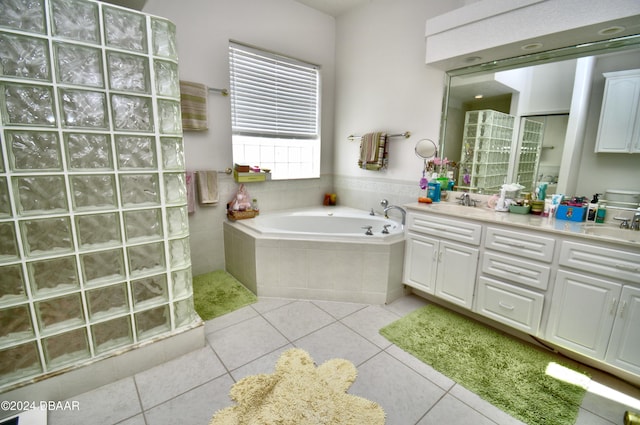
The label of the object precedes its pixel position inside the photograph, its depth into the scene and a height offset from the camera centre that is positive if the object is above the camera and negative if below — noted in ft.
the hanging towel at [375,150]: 10.13 +0.62
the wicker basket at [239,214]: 9.53 -1.70
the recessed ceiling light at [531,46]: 6.33 +2.82
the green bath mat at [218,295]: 7.67 -3.84
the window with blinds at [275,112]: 9.78 +1.97
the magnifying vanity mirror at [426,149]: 9.03 +0.63
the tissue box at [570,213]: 6.26 -0.89
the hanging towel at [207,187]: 9.04 -0.76
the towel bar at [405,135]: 9.62 +1.15
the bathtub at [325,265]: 7.88 -2.75
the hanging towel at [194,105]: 8.33 +1.70
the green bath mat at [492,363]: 4.92 -3.94
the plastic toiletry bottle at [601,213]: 6.16 -0.84
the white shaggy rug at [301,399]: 4.50 -3.96
